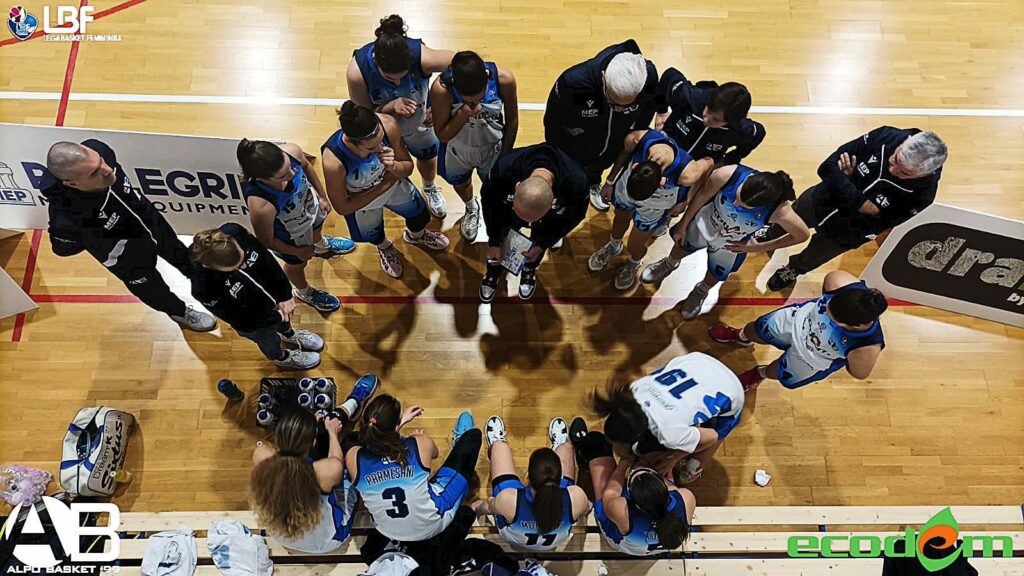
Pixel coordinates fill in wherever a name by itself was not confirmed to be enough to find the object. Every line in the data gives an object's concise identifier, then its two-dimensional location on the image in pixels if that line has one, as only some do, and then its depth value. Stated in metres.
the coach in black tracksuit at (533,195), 3.81
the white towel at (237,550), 4.15
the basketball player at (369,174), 3.80
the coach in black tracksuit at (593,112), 4.27
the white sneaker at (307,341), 4.87
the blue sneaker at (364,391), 4.80
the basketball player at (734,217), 3.94
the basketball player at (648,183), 3.96
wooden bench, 4.41
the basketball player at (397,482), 3.56
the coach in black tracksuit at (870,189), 4.07
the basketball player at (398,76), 4.04
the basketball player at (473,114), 3.94
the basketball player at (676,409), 3.69
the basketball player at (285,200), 3.69
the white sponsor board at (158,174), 4.48
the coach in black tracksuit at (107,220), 3.80
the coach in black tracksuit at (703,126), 4.30
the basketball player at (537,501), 3.48
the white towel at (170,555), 4.13
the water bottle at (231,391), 4.76
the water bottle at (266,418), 4.69
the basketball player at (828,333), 3.67
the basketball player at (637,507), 3.51
